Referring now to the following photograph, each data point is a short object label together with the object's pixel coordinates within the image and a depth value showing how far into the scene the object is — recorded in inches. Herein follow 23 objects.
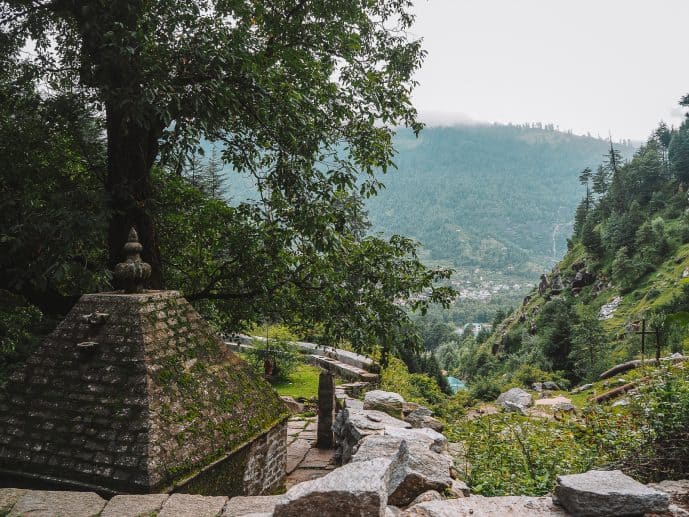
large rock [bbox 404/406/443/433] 333.1
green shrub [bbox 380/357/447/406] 525.7
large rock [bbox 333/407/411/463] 270.1
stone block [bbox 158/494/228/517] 137.6
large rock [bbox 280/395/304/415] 471.8
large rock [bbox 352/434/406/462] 199.0
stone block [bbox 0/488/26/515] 138.7
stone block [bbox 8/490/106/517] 136.6
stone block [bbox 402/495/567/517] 128.6
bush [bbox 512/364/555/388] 1014.4
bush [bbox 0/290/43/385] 322.7
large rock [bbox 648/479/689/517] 117.1
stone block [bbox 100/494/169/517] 137.2
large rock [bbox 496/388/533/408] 612.3
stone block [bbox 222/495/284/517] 137.9
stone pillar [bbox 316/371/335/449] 353.4
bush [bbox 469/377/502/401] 907.5
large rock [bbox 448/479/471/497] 169.6
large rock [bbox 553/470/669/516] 114.7
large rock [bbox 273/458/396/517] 105.7
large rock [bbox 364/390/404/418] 338.0
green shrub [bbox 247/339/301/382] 605.2
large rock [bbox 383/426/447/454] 218.8
